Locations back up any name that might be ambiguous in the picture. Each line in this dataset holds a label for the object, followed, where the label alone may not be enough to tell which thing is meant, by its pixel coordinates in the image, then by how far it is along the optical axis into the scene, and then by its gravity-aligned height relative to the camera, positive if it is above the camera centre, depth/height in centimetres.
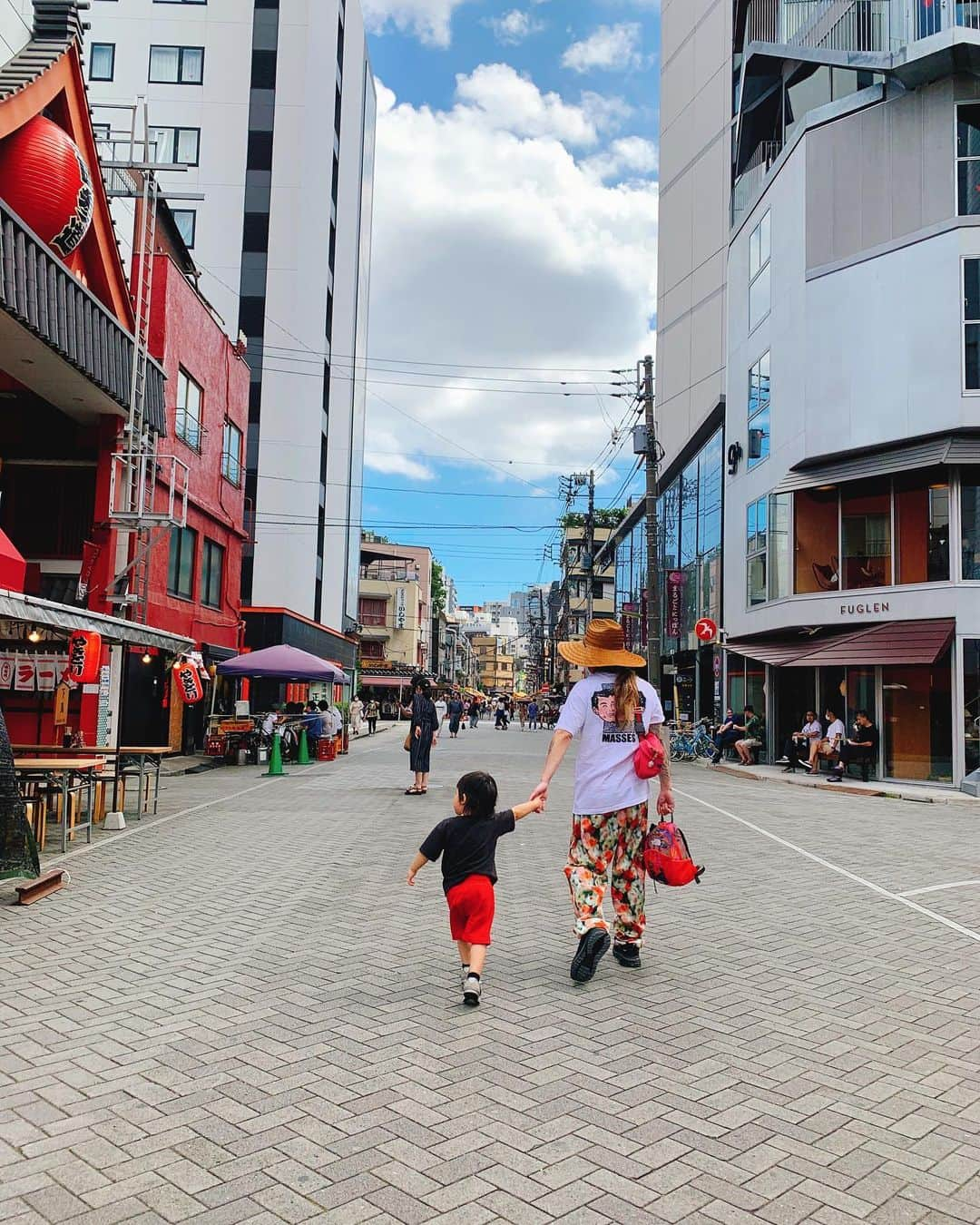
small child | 528 -88
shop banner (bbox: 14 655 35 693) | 1661 +14
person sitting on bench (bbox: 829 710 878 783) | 2092 -87
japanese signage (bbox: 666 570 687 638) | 3981 +397
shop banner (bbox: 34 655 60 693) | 1664 +18
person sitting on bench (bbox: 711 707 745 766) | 2800 -98
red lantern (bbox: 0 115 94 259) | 1455 +741
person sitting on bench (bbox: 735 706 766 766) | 2661 -101
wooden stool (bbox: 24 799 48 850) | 989 -133
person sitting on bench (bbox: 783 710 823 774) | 2308 -103
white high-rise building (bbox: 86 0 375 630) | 4431 +2278
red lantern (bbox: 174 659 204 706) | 1973 +11
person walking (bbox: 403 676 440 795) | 1595 -63
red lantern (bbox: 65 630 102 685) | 1302 +38
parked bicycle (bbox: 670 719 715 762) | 3027 -140
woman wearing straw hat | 556 -58
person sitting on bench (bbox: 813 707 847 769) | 2167 -77
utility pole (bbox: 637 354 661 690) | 2645 +377
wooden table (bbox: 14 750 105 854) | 992 -84
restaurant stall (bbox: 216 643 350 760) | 2361 +36
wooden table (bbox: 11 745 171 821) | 1195 -84
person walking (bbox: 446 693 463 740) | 4628 -90
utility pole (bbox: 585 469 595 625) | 5859 +914
